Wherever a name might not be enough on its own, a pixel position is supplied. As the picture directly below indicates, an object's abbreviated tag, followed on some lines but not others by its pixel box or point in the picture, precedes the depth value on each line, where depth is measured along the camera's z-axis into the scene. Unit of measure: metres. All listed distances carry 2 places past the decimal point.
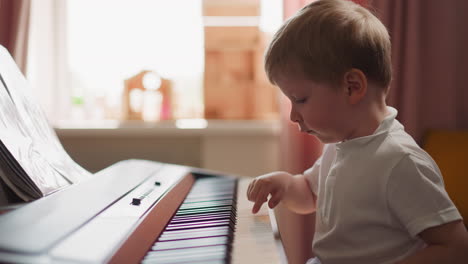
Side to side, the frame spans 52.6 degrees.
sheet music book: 0.83
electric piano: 0.59
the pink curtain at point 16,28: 2.01
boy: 0.88
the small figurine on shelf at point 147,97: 2.35
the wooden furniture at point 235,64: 2.35
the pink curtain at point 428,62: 2.04
